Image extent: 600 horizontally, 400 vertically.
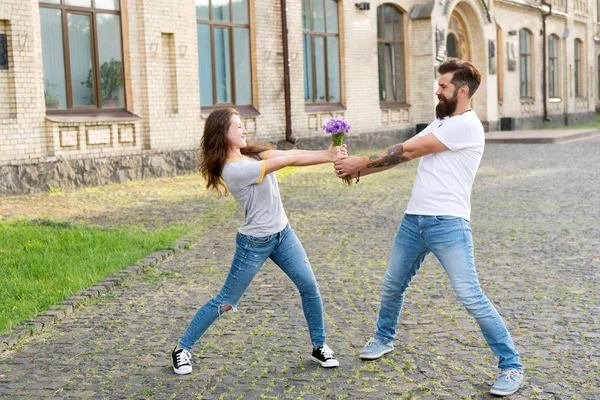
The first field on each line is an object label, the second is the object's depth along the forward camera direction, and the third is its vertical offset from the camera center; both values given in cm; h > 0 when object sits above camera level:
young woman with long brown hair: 476 -48
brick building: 1433 +139
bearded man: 450 -33
